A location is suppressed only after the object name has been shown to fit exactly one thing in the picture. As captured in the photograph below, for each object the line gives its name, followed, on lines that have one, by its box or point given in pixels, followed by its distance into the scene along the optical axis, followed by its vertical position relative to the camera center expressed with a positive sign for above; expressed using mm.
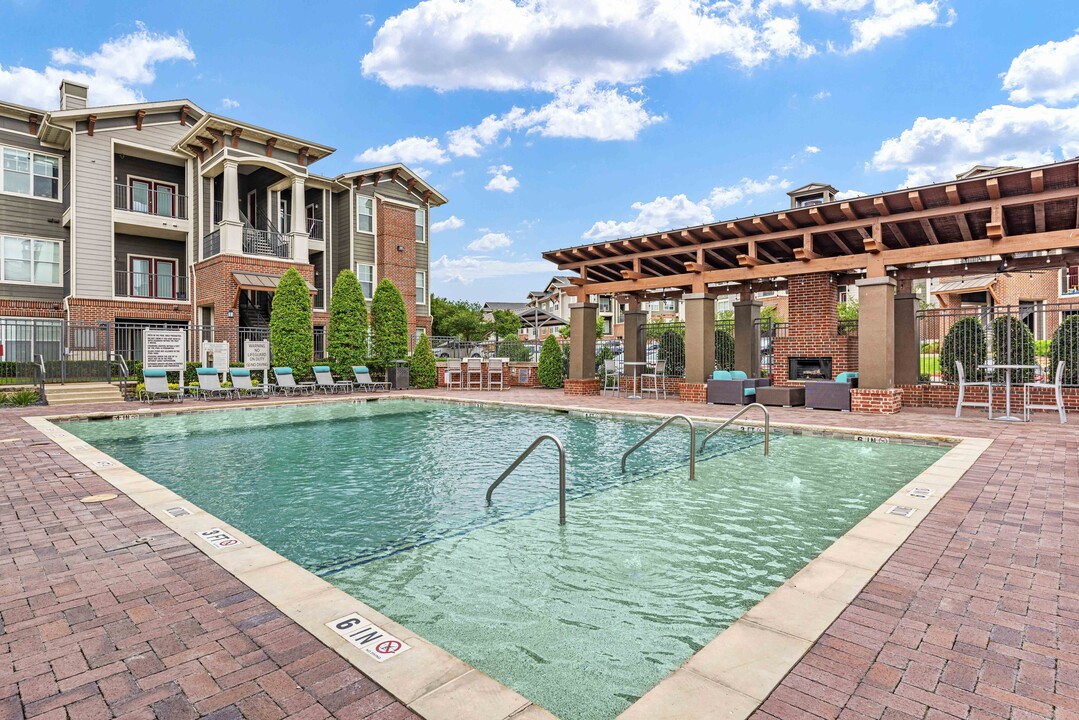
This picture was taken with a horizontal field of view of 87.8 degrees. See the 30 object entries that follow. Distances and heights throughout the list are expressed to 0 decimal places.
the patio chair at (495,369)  19472 -327
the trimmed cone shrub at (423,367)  19672 -224
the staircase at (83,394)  13812 -737
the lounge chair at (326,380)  17453 -574
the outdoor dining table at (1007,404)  9834 -910
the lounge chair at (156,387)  13680 -576
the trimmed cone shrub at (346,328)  18562 +1118
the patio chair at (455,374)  19781 -495
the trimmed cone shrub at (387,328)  19609 +1157
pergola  10062 +2525
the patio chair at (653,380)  15785 -657
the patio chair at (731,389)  12992 -744
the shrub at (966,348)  12648 +140
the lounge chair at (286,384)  16672 -646
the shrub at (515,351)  22469 +346
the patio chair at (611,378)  16428 -615
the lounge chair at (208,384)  14719 -551
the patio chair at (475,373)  19531 -461
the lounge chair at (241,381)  15516 -509
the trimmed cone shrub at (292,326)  17344 +1130
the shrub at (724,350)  16859 +212
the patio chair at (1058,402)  9529 -840
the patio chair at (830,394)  12000 -834
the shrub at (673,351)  17547 +209
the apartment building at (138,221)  18547 +5079
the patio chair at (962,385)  10028 -590
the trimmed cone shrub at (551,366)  19953 -245
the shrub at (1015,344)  12102 +220
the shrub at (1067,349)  11500 +86
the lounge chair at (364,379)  18266 -582
